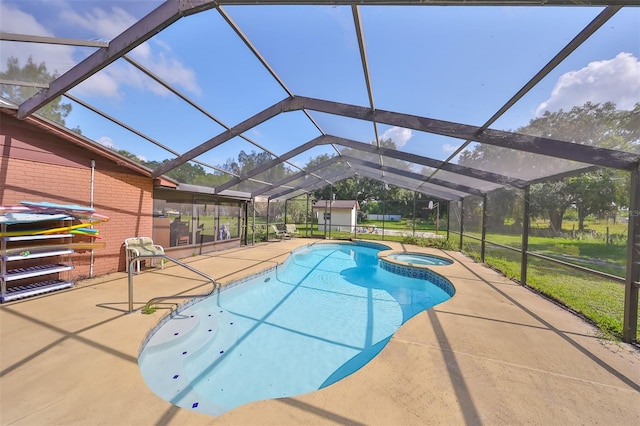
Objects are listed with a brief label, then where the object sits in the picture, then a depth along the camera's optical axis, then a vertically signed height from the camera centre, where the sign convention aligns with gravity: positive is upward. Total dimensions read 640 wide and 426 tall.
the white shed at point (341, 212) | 19.33 +0.11
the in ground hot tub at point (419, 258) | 8.89 -1.69
